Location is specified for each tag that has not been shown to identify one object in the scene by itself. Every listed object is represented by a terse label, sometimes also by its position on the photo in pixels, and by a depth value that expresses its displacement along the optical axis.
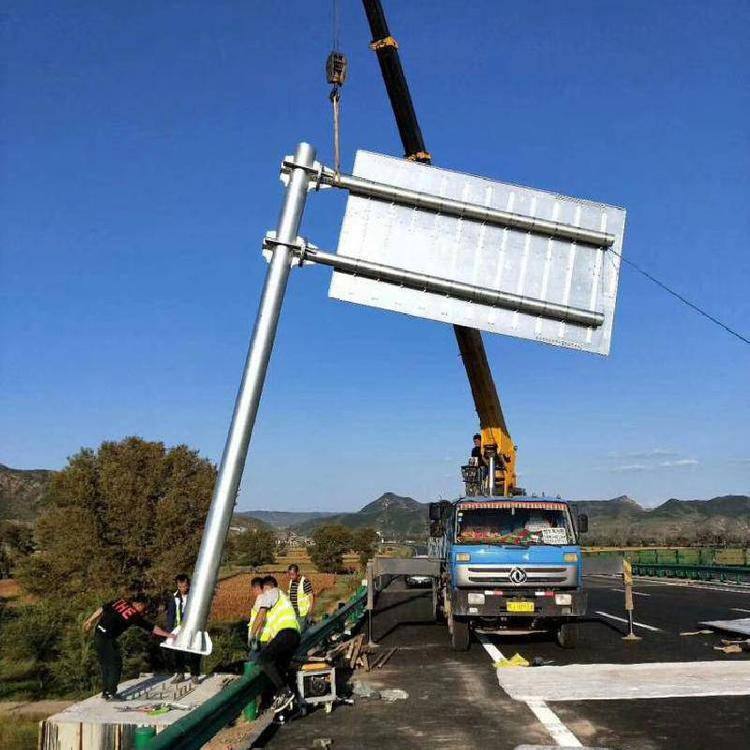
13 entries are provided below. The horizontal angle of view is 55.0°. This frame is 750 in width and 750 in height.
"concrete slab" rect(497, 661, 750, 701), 8.77
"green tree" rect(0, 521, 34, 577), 79.12
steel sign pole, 7.28
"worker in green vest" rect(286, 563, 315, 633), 12.34
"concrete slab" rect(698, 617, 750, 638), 13.17
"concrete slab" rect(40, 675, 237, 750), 6.55
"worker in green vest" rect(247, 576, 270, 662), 8.99
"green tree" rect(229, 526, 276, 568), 94.44
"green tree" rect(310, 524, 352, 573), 73.19
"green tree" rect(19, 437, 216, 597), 34.19
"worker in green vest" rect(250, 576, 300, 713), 7.77
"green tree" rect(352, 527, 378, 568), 78.37
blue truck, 12.20
